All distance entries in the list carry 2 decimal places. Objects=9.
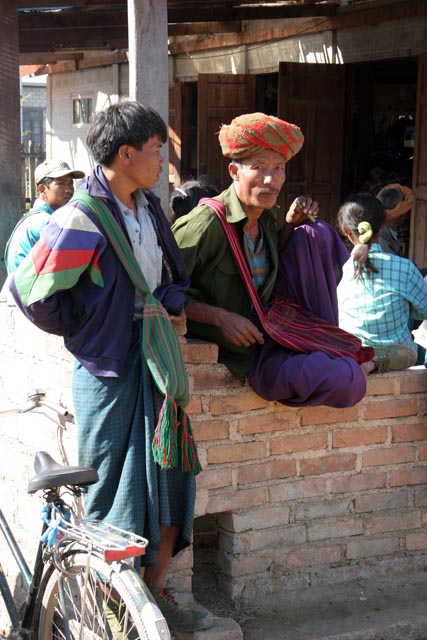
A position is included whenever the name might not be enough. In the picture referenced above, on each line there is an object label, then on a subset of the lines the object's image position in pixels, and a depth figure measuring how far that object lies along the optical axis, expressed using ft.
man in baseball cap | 17.50
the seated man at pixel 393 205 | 18.48
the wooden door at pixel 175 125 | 39.01
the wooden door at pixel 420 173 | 27.40
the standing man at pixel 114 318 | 9.70
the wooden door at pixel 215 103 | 34.94
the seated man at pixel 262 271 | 11.41
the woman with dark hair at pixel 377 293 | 14.20
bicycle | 8.76
